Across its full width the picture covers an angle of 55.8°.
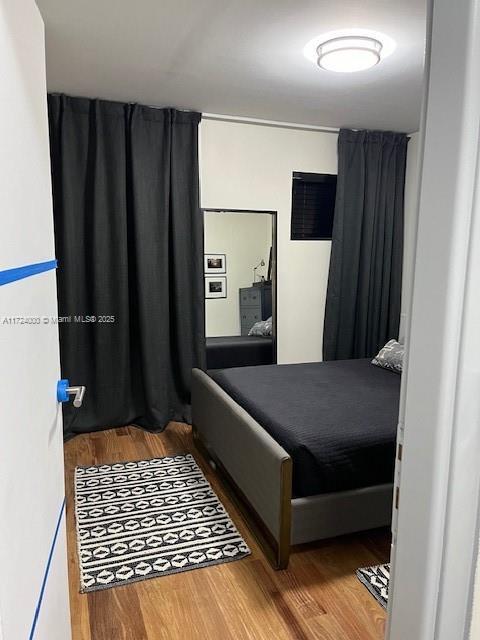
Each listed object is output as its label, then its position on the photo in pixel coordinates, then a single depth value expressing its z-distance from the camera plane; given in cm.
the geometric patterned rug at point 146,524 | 211
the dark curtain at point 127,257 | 334
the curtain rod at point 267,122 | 366
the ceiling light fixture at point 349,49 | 228
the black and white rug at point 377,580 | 194
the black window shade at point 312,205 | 405
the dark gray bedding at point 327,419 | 213
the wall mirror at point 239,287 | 387
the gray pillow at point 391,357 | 335
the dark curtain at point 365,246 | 407
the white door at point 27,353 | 82
